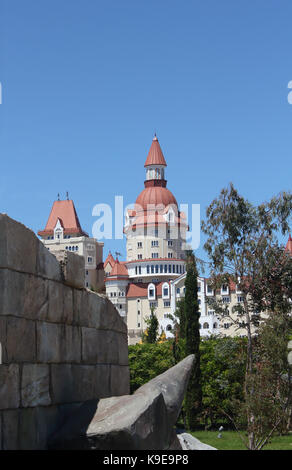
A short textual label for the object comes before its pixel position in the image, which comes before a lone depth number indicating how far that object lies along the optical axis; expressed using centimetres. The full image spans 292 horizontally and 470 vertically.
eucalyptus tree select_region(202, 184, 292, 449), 3341
